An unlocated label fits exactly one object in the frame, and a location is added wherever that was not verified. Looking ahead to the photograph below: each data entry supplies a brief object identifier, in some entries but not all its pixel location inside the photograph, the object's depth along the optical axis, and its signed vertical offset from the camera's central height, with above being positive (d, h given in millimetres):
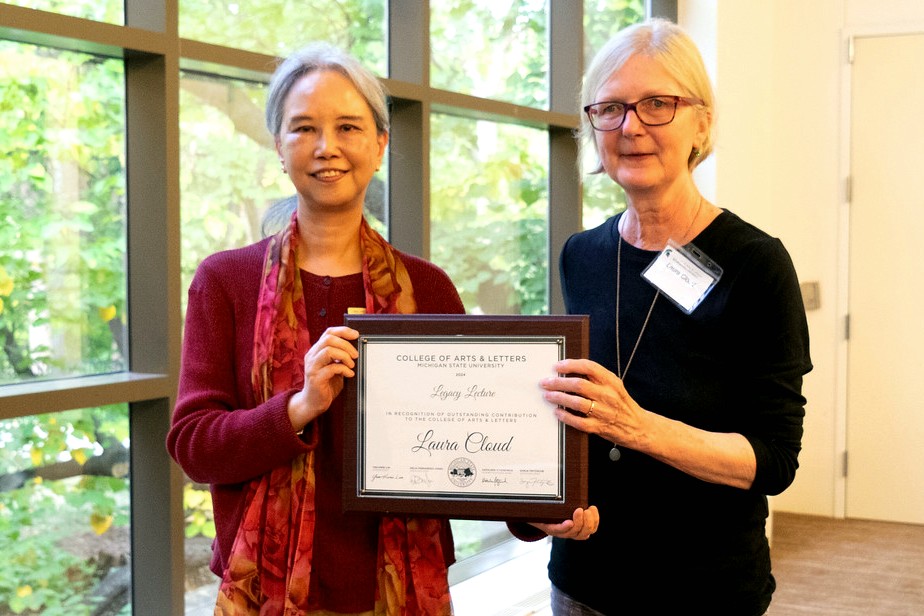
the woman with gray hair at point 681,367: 1566 -151
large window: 2029 +61
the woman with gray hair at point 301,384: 1458 -168
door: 5418 -51
